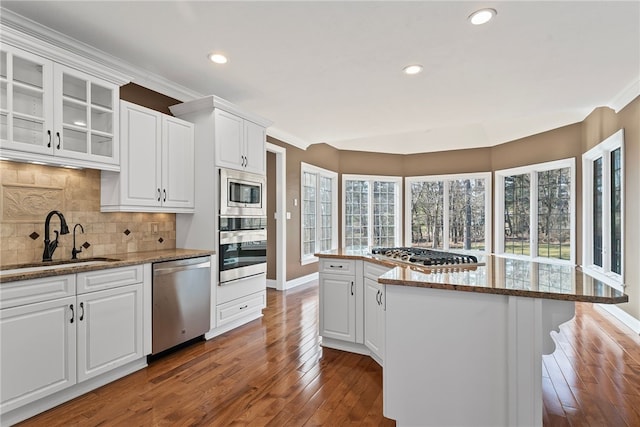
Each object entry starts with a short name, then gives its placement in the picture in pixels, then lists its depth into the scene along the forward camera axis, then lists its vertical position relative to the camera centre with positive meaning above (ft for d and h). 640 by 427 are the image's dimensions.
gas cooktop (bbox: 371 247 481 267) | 7.70 -1.01
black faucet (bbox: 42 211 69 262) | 8.14 -0.42
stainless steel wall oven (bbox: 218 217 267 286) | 11.20 -1.13
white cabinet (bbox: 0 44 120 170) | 7.02 +2.36
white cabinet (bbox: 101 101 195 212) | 9.27 +1.47
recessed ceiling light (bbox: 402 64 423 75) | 9.85 +4.34
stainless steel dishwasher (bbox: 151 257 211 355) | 9.12 -2.46
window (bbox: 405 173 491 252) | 22.24 +0.33
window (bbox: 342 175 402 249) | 23.54 +0.35
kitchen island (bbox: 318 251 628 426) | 5.35 -2.10
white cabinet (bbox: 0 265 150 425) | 6.32 -2.46
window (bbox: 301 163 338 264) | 19.97 +0.32
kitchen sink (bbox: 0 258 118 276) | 7.34 -1.17
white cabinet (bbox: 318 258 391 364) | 8.97 -2.54
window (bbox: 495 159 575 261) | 17.49 +0.30
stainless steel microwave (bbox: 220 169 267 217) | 11.18 +0.78
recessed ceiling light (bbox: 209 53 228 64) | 9.20 +4.34
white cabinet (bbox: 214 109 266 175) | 11.14 +2.55
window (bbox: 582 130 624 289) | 13.33 +0.32
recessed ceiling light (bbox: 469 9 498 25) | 7.25 +4.37
